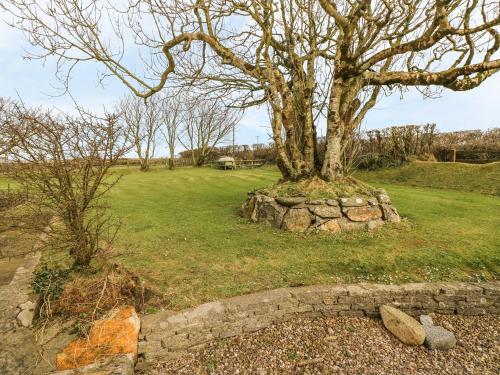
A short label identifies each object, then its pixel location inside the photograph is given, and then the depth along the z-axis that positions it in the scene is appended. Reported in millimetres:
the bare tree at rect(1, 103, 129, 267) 3324
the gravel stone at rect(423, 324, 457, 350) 3203
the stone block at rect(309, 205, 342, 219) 5945
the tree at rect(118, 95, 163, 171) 26875
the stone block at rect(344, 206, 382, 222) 5987
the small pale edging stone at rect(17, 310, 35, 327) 3031
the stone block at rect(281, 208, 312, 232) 6016
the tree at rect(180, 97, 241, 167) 30375
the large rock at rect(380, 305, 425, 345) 3238
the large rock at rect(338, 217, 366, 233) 5941
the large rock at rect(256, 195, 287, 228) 6293
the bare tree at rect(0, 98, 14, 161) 3463
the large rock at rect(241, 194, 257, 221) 6848
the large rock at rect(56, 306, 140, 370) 2645
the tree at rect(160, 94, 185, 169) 29703
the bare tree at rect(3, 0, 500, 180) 5613
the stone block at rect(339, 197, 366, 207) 6012
